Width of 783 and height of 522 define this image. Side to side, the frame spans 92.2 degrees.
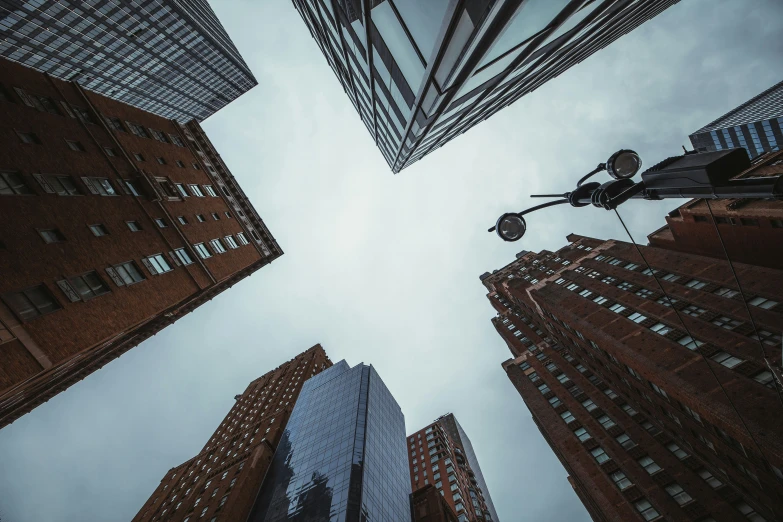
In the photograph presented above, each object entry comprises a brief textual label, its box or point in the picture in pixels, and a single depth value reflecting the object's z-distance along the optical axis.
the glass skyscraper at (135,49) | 61.94
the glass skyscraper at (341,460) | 42.69
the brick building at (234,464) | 45.31
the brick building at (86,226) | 14.51
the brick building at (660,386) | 23.48
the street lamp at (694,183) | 3.82
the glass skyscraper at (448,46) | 8.67
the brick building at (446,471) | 69.06
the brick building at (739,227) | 29.27
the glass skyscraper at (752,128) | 92.28
